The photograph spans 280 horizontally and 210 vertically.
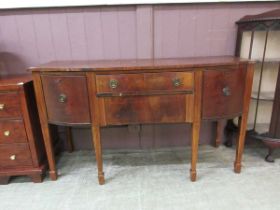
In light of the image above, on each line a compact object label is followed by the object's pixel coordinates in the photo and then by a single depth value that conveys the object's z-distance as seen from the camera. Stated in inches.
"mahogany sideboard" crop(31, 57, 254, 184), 49.8
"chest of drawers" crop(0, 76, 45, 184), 53.7
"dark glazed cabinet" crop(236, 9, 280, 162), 62.7
